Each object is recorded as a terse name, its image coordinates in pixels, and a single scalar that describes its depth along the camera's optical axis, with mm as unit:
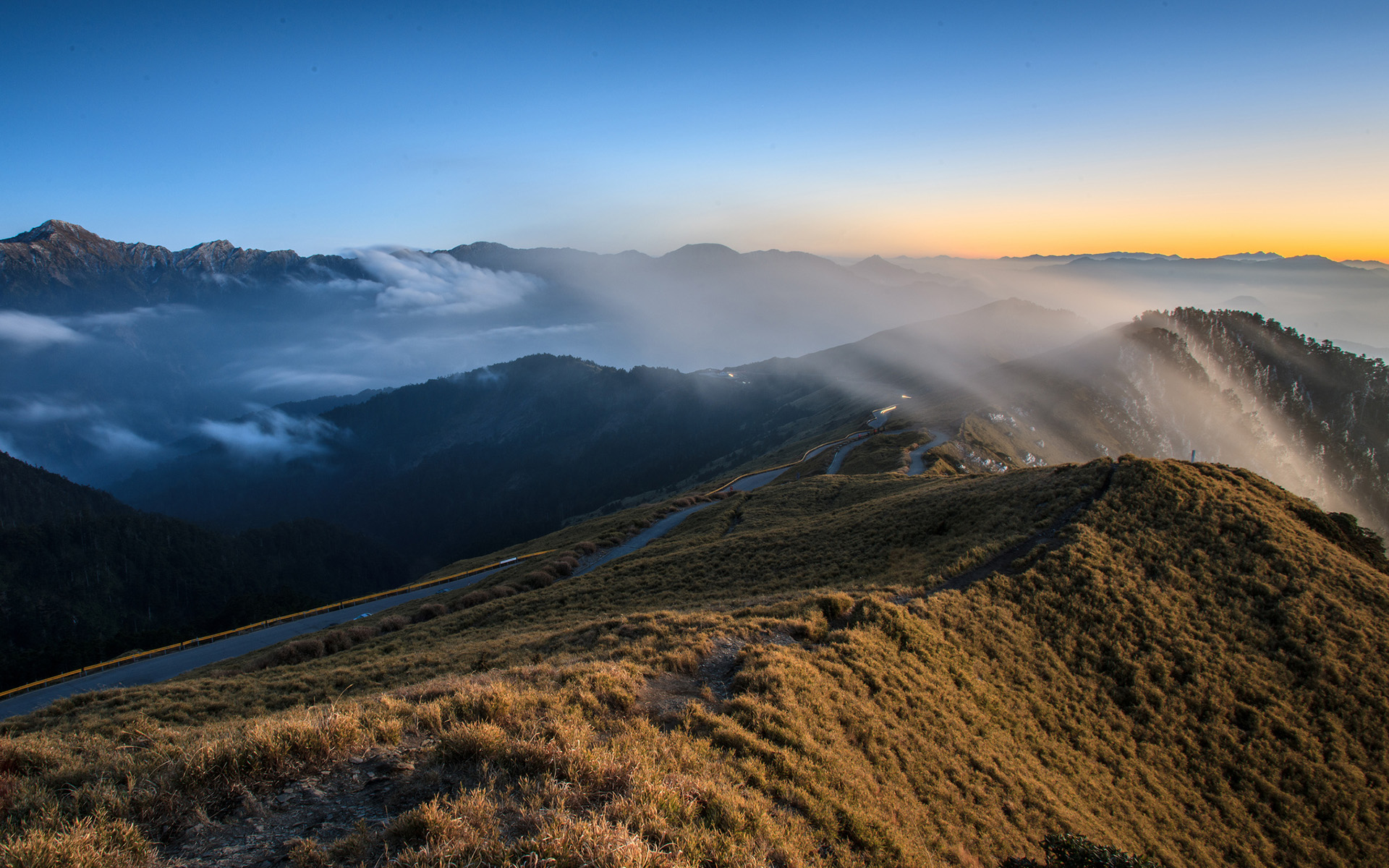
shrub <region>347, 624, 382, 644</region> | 28516
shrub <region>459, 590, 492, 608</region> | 32875
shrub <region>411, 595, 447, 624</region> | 31688
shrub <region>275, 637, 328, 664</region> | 25688
